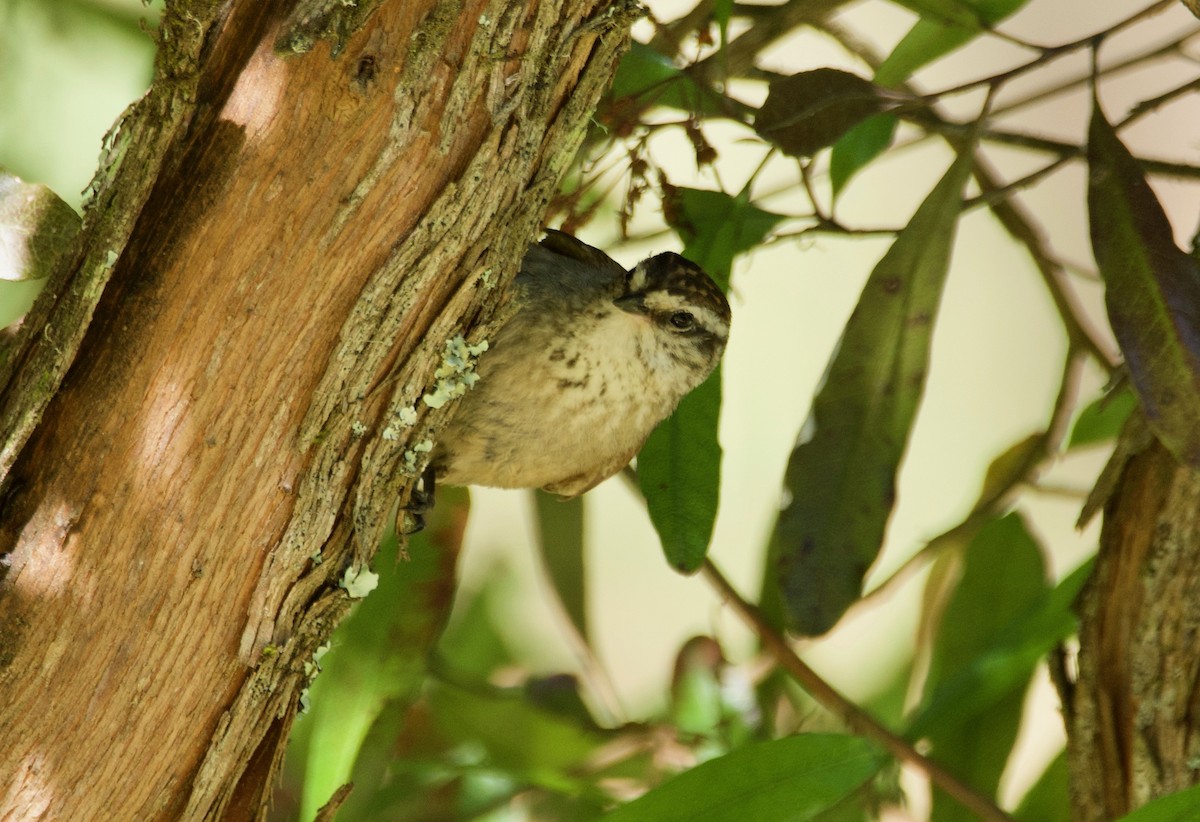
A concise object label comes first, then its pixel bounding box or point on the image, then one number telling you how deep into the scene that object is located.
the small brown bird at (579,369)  4.70
